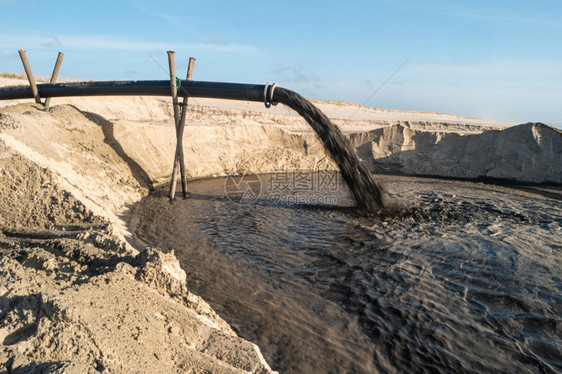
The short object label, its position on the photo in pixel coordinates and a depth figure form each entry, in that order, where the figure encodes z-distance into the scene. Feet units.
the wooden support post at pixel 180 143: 24.94
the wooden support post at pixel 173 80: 23.47
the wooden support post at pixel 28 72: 27.25
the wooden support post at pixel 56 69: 28.86
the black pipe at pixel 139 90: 21.50
